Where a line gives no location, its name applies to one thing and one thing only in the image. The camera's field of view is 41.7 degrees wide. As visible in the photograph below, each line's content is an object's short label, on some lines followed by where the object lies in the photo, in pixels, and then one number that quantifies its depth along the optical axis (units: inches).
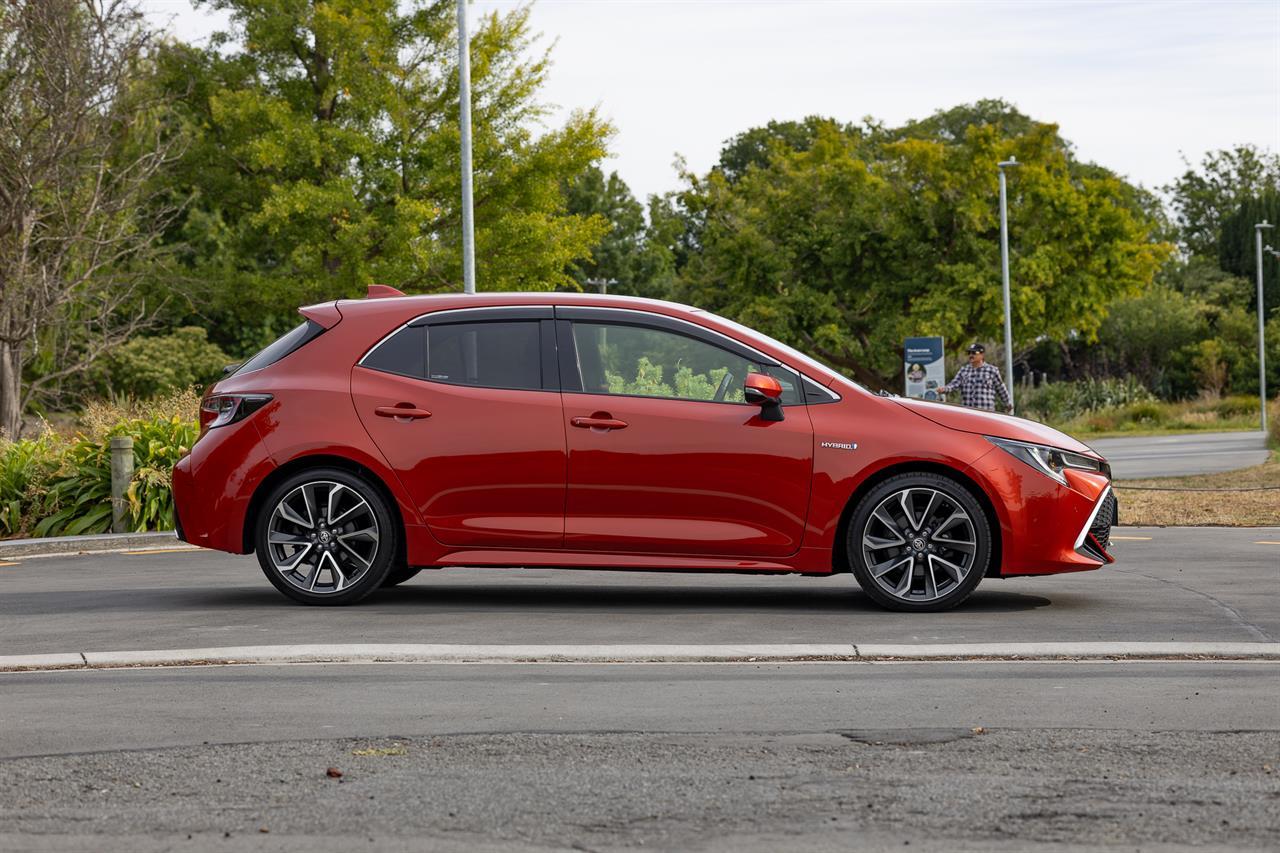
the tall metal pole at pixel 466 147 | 811.4
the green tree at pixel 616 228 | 2775.6
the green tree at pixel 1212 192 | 3604.8
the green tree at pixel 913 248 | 1659.7
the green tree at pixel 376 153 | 1167.6
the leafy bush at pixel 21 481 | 608.1
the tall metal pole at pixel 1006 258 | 1593.3
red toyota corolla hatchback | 351.9
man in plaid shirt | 783.1
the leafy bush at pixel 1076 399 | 2160.4
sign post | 1267.2
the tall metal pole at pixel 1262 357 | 1939.0
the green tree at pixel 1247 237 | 3026.6
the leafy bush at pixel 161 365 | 1427.2
